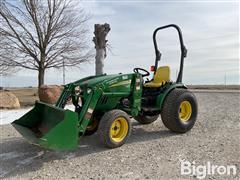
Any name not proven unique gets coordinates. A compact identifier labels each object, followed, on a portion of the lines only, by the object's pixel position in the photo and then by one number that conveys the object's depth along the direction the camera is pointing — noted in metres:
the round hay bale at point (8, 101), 7.28
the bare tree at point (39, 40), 8.87
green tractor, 3.13
